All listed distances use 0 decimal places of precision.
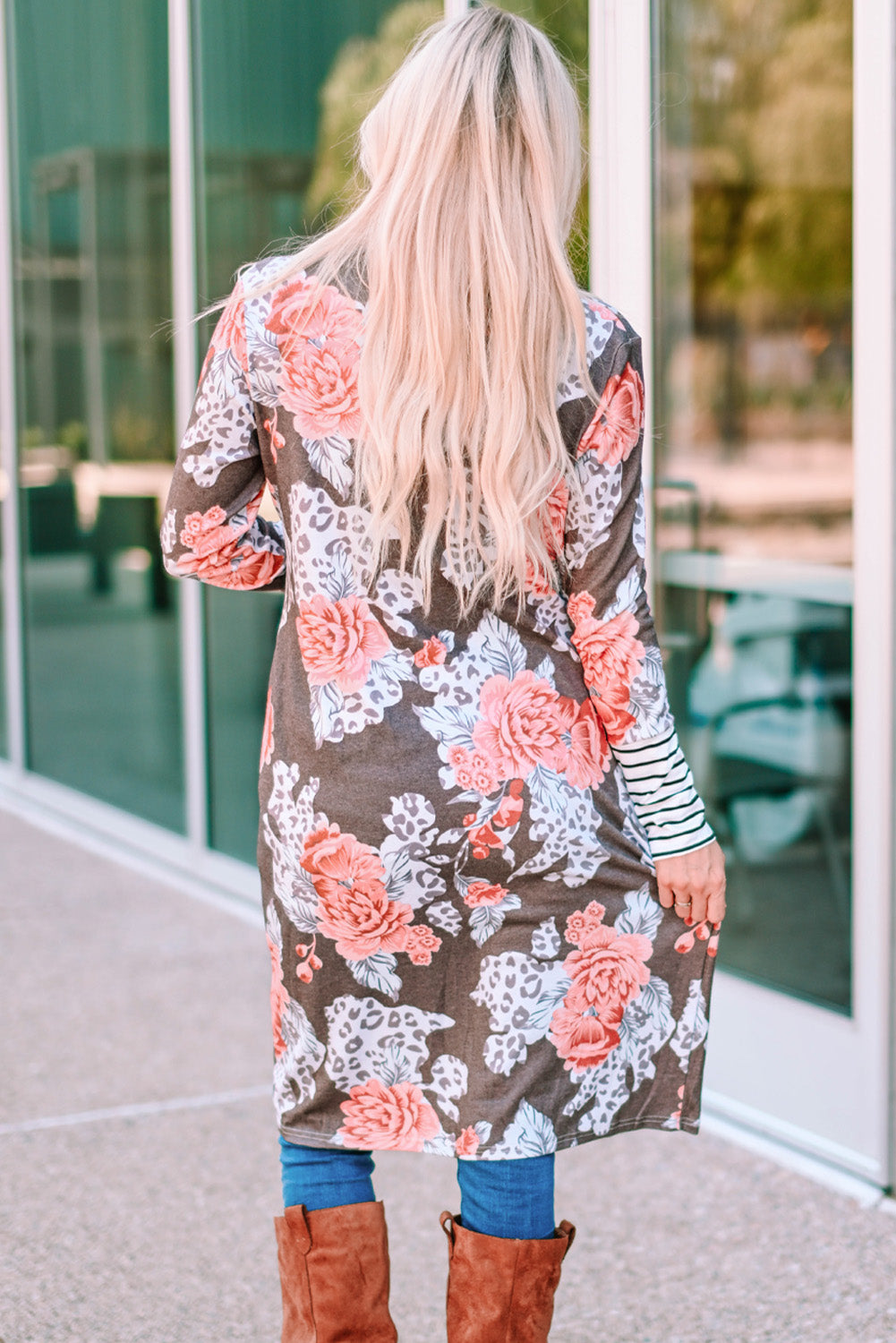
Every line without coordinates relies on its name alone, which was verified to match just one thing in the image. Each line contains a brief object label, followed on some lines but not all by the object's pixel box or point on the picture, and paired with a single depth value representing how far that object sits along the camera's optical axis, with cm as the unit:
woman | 316
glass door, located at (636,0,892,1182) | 461
